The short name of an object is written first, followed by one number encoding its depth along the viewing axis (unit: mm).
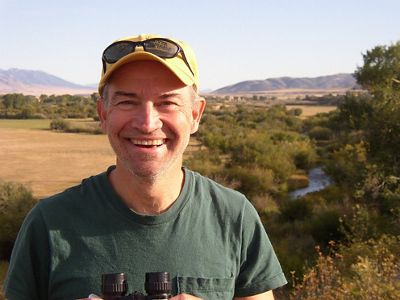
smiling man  2082
